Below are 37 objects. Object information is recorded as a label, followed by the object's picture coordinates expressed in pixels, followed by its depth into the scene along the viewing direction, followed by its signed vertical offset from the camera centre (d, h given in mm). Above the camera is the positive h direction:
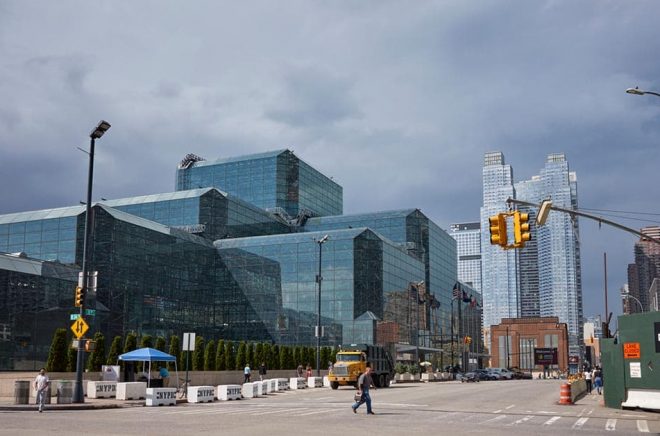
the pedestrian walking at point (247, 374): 51531 -3035
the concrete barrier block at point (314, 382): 56469 -3967
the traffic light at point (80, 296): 32250 +1425
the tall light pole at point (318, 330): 60000 -36
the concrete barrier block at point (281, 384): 49750 -3641
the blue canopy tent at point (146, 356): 38219 -1333
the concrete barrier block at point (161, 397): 32594 -2934
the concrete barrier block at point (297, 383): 53125 -3806
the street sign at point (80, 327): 32375 +108
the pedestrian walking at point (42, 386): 27606 -2082
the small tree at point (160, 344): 52656 -1007
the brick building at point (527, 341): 170000 -2557
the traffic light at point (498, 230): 24422 +3233
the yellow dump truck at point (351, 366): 49719 -2398
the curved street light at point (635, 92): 23922 +7536
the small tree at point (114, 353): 46266 -1447
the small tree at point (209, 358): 56344 -2108
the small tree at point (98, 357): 43794 -1595
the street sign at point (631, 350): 29438 -808
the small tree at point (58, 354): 40625 -1325
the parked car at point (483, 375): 90638 -5477
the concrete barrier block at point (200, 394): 35875 -3100
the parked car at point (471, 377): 80562 -5058
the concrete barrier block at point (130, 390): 36250 -2937
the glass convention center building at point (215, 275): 73188 +6725
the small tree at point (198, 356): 55778 -1989
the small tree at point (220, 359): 57219 -2220
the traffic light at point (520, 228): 23906 +3189
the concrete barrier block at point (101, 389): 36688 -2924
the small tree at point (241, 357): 59656 -2212
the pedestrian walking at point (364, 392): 26812 -2212
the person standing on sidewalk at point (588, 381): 55506 -3762
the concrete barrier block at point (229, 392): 39312 -3300
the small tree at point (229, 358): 58278 -2237
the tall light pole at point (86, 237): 31295 +4102
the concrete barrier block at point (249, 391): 42781 -3472
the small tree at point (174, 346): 51494 -1132
